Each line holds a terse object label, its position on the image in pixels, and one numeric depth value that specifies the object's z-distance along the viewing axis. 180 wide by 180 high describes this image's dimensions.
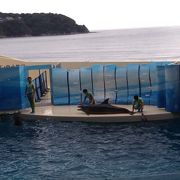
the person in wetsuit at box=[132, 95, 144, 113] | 21.06
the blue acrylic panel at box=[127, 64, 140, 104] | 24.23
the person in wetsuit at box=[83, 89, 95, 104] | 22.82
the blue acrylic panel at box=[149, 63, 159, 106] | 23.36
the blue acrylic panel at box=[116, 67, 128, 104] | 24.44
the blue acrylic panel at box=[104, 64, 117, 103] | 24.69
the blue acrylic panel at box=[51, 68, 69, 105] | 24.92
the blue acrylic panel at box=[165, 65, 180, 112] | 21.41
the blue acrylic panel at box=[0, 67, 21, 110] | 24.36
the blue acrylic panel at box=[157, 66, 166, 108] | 22.27
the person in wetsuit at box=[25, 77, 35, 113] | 22.81
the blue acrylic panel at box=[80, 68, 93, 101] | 24.81
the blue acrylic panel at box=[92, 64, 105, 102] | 24.83
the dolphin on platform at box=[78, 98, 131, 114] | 21.52
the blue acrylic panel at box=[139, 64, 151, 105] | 23.95
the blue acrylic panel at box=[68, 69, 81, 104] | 24.89
